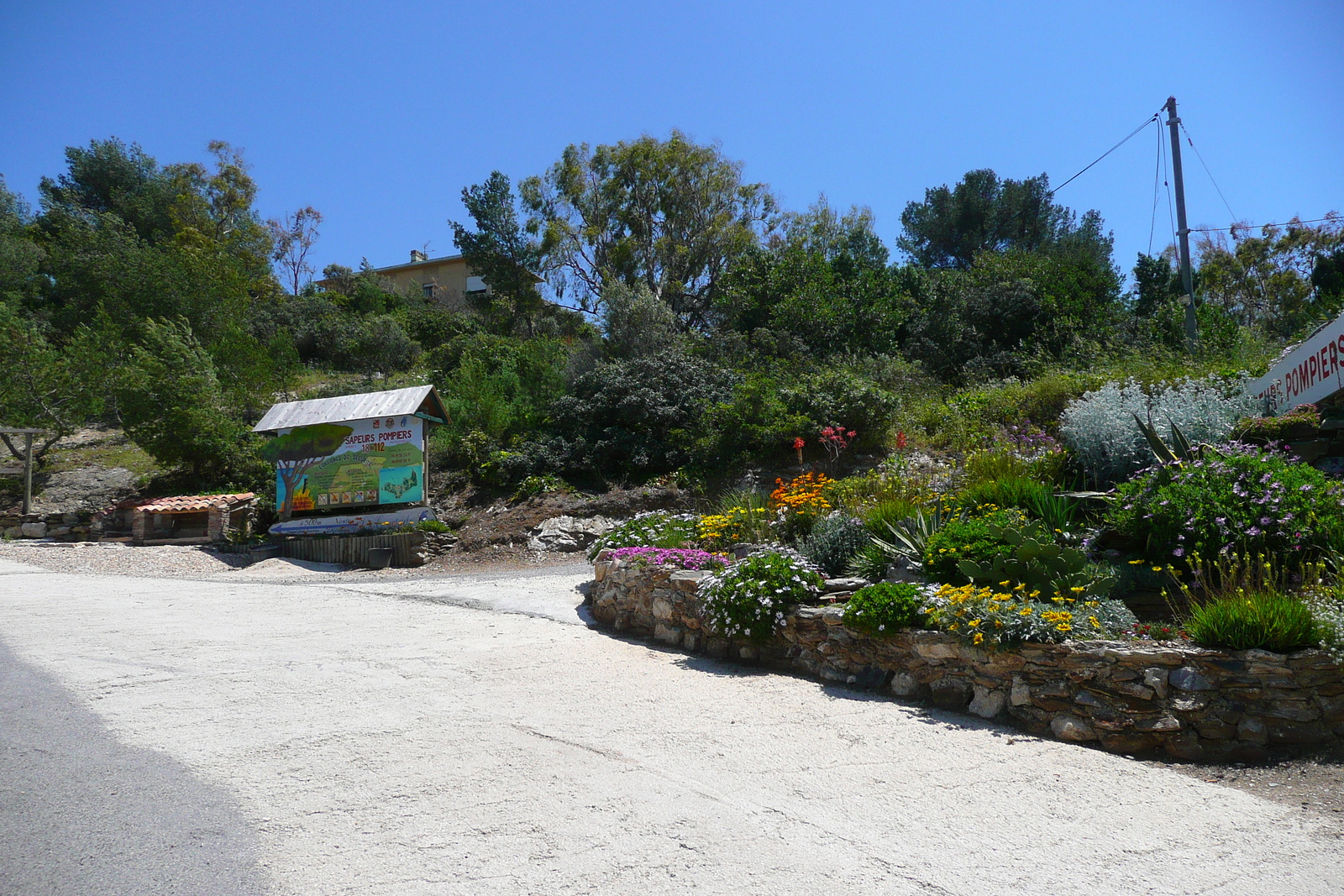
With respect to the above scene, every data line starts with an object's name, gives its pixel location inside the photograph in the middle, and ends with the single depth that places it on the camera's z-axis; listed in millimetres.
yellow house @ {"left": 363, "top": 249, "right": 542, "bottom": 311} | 40875
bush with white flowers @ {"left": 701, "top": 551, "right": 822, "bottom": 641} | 6367
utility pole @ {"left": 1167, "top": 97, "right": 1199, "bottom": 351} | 14110
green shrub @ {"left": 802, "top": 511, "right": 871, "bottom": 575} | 7340
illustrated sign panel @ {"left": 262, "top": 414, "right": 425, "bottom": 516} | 15086
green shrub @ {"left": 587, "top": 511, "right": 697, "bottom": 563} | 8867
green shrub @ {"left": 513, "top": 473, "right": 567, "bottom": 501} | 15961
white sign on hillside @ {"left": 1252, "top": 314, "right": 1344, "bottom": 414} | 7504
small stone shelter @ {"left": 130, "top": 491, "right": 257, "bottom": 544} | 16016
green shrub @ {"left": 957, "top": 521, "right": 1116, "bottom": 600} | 5508
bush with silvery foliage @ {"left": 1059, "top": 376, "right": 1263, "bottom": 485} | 8094
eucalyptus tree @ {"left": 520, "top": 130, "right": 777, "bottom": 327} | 27078
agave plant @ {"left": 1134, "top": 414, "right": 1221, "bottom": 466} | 7031
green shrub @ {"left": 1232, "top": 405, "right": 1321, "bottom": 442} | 7711
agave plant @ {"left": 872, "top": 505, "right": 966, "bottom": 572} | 6609
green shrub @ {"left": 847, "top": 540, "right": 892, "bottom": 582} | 6789
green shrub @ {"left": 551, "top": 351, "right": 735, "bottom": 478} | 16625
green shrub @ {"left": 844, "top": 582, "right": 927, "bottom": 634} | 5535
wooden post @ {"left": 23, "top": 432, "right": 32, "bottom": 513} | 18344
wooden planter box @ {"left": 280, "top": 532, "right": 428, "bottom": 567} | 14195
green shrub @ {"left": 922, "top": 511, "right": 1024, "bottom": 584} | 5898
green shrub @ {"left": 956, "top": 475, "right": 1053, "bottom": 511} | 6973
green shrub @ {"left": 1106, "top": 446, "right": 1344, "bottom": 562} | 5336
